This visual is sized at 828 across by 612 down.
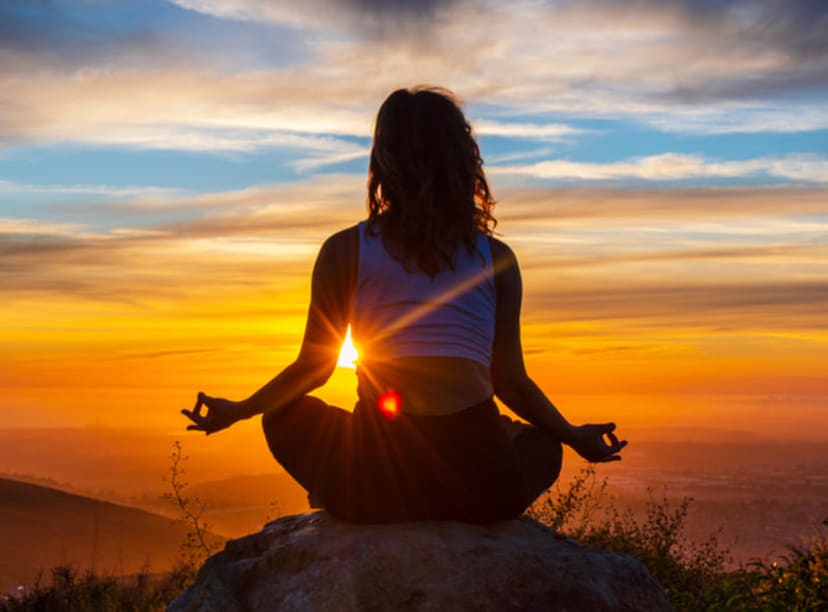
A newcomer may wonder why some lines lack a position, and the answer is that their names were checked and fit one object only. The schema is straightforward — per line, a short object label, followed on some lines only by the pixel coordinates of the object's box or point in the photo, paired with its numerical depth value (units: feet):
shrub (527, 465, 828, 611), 24.81
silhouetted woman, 15.39
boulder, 14.85
